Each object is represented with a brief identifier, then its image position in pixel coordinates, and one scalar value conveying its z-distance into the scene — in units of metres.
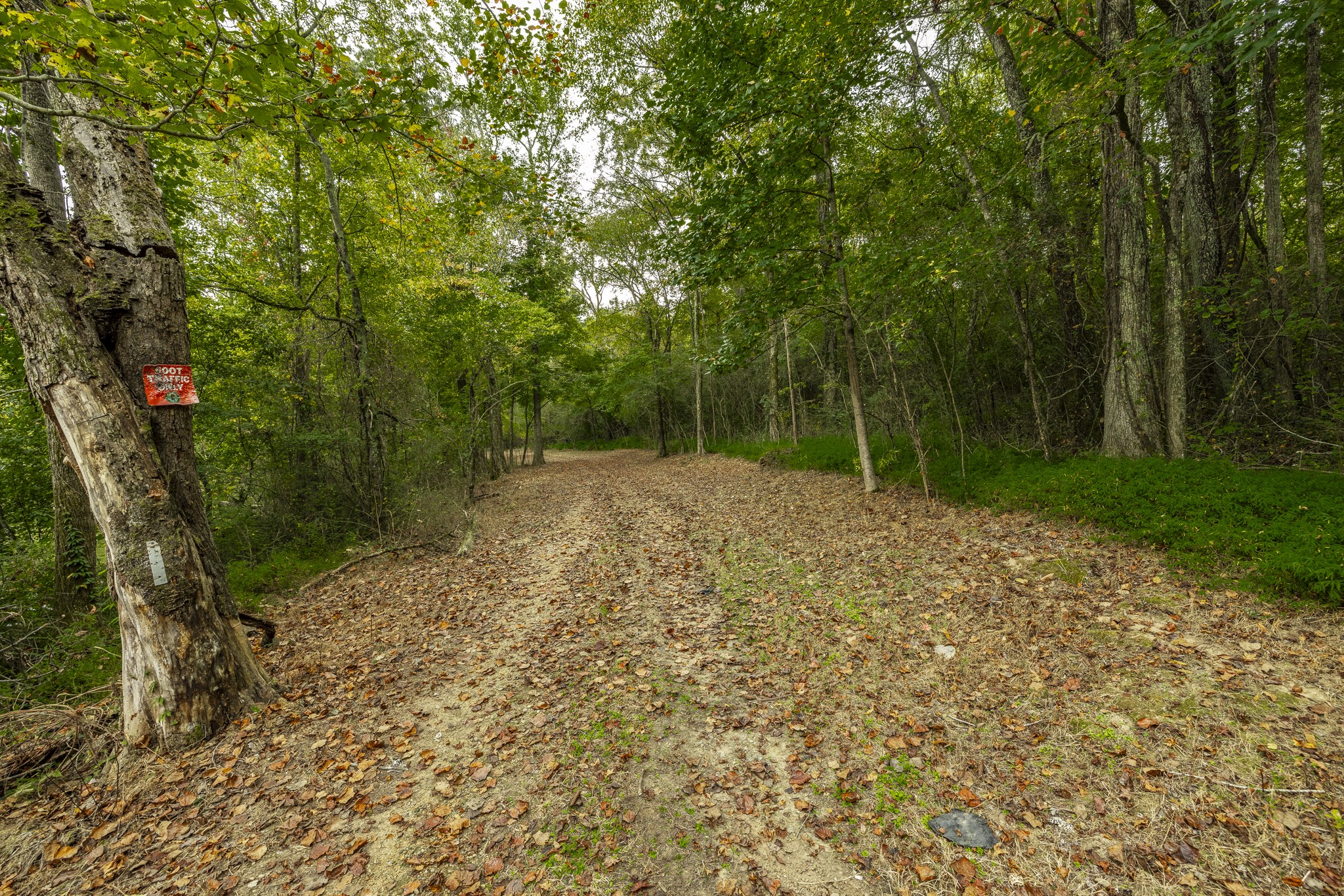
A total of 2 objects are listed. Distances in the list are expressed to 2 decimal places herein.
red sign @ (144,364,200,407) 4.04
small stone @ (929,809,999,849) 2.58
